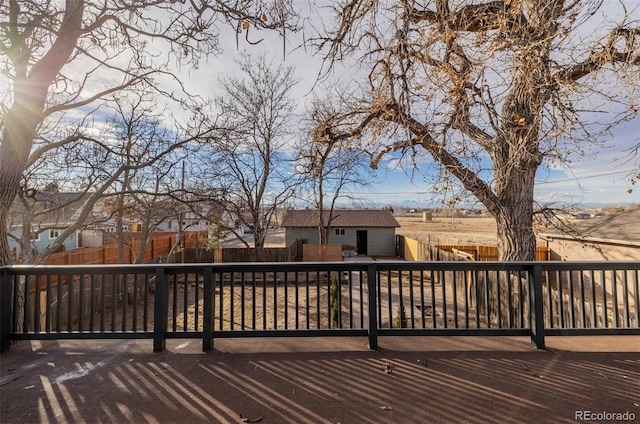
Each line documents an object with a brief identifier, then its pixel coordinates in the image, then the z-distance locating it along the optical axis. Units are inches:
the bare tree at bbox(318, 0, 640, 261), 124.3
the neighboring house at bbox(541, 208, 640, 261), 351.9
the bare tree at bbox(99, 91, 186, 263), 273.0
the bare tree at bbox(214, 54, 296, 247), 510.6
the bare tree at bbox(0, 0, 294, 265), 135.5
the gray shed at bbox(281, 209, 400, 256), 763.4
